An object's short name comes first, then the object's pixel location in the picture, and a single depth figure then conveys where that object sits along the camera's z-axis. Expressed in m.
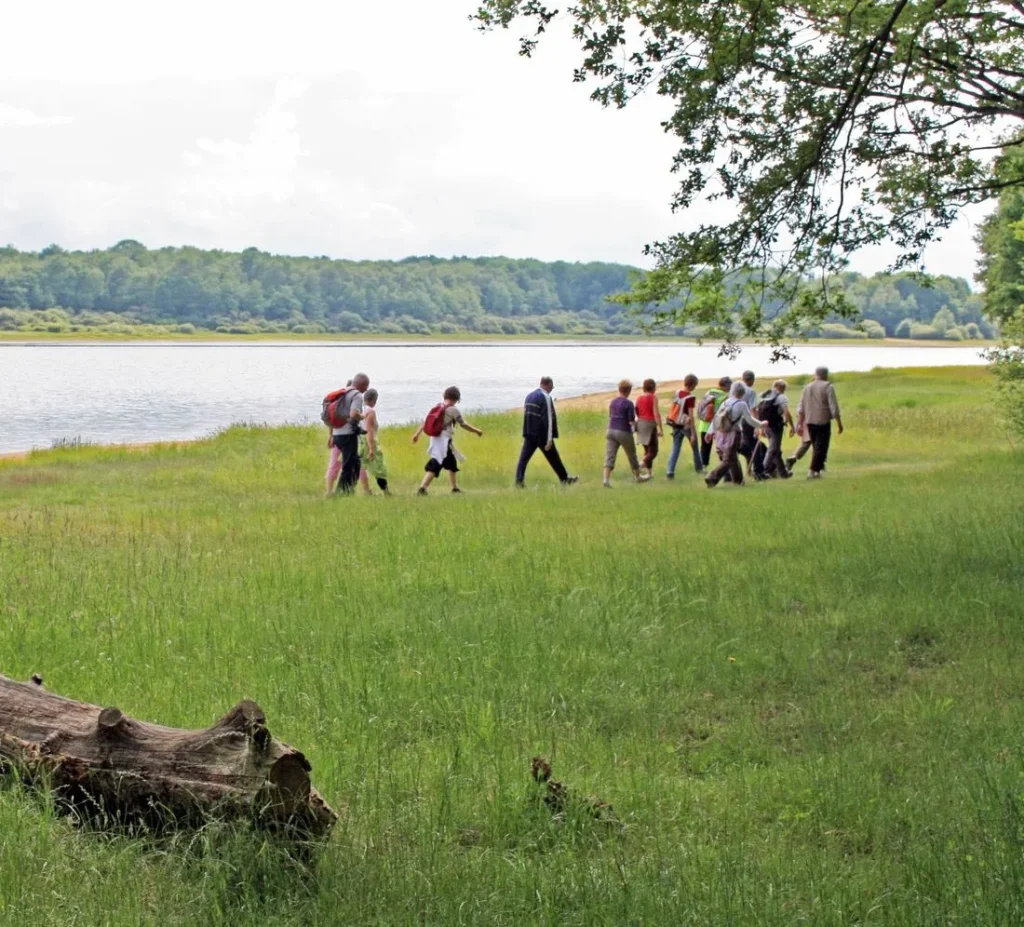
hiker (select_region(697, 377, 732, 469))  22.58
